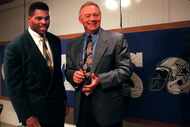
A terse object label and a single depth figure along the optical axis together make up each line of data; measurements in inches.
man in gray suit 81.0
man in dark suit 85.1
